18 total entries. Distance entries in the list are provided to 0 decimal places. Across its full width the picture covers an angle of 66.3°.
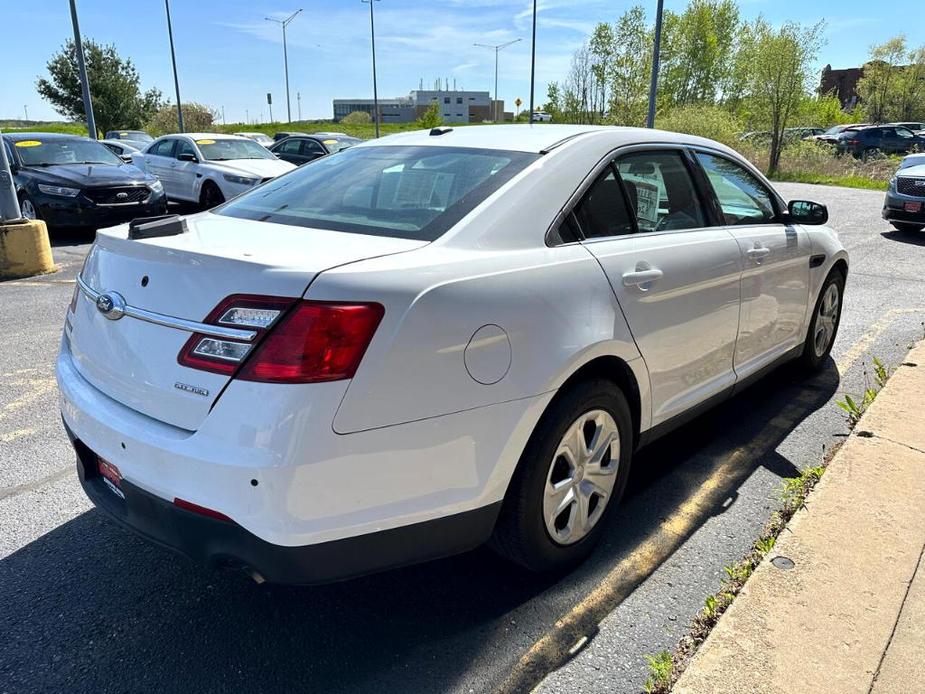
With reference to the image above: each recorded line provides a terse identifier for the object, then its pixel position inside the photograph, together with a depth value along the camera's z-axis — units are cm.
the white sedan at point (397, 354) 187
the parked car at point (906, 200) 1129
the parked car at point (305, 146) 1797
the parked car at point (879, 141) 3212
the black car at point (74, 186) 1035
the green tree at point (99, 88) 3584
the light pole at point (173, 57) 3155
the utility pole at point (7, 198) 795
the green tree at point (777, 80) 2756
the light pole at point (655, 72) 1911
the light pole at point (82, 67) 1770
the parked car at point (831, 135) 3438
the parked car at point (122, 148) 1951
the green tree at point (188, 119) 5206
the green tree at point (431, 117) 4498
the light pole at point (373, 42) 4241
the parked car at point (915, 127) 3601
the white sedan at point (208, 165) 1263
